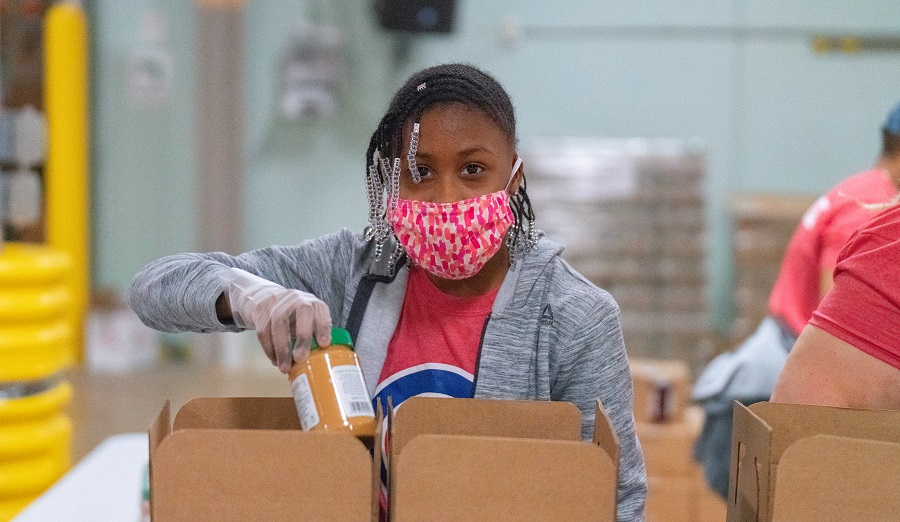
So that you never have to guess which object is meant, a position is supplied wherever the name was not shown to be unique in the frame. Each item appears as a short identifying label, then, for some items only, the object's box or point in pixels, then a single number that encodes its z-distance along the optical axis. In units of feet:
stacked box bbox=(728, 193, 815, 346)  32.71
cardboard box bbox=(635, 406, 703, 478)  24.99
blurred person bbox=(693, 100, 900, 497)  17.76
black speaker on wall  36.17
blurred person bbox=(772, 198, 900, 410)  8.14
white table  10.63
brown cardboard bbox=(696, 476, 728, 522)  23.99
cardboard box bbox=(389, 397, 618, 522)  6.13
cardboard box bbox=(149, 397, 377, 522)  6.21
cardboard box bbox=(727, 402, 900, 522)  6.19
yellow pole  36.58
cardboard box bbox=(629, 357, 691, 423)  25.88
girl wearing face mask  9.16
